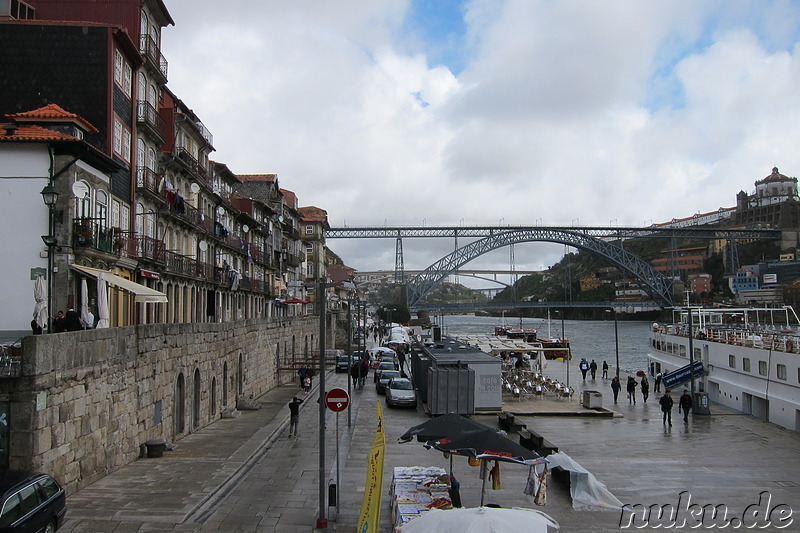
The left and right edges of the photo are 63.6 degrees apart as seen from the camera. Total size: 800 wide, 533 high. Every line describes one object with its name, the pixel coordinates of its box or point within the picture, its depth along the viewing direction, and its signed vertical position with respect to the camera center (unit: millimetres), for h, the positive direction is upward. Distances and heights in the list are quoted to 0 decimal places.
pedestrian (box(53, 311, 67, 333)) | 13209 -254
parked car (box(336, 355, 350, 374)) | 41734 -3616
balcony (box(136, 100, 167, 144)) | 20875 +6365
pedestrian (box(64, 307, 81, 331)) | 12727 -169
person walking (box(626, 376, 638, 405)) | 26812 -3532
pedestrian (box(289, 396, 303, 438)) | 18922 -3131
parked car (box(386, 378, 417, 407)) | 24250 -3280
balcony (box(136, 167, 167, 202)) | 21047 +4312
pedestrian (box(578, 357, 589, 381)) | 36125 -3629
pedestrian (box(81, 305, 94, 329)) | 14766 -224
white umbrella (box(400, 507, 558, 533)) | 6527 -2230
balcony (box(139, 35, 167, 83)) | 21516 +8803
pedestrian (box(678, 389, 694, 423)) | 21812 -3408
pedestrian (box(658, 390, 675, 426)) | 20594 -3209
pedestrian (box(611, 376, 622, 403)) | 27514 -3537
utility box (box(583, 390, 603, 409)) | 24247 -3598
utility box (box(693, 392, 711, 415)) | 24031 -3811
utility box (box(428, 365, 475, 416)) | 21623 -2801
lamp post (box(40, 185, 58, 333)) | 11805 +1818
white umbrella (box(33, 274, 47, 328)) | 12422 +287
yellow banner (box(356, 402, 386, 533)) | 7809 -2316
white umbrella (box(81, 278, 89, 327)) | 15120 +259
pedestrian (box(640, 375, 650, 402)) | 26945 -3592
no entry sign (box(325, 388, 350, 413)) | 11266 -1611
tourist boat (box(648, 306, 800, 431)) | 24000 -2862
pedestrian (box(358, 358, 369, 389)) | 33125 -3445
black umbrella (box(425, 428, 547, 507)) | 9406 -2087
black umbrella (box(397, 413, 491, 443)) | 10242 -1960
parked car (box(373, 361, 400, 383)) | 38069 -3492
